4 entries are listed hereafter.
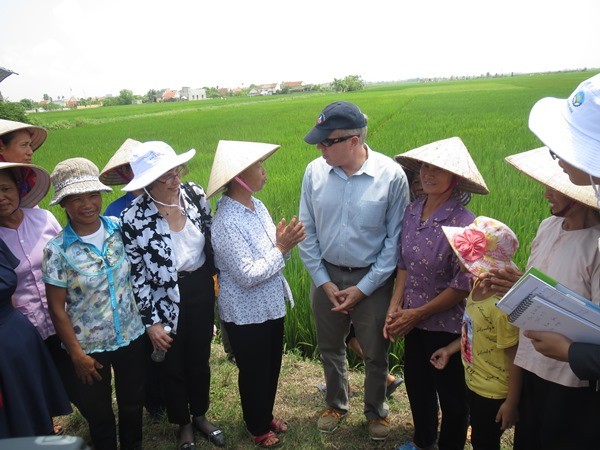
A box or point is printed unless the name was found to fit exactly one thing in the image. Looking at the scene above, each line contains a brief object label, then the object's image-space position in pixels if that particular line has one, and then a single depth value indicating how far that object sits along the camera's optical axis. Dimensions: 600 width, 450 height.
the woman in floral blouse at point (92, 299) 1.91
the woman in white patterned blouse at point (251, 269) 2.04
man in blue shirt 2.16
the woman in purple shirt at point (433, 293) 1.90
